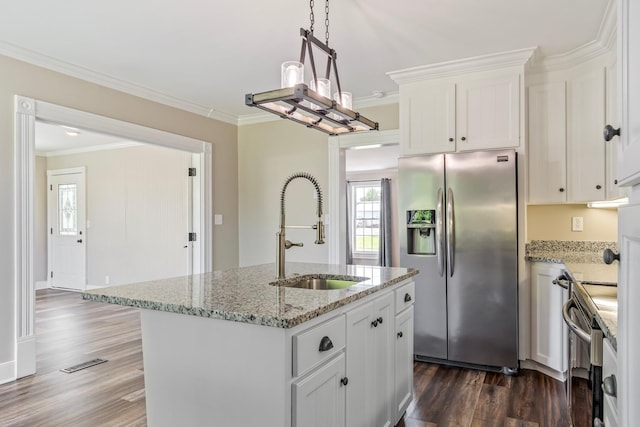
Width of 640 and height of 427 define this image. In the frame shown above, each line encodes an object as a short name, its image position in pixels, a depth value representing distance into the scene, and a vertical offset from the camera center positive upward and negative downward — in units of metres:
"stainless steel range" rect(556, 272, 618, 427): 1.29 -0.40
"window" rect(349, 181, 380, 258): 9.24 -0.13
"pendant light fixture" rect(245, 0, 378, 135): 1.80 +0.50
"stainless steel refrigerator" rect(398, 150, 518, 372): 3.13 -0.32
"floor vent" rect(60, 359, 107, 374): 3.27 -1.21
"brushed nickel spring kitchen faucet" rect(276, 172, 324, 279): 2.22 -0.14
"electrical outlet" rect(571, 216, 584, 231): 3.40 -0.10
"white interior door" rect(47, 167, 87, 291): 6.99 -0.25
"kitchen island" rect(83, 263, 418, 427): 1.36 -0.50
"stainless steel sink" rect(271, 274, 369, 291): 2.26 -0.38
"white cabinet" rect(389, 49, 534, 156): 3.20 +0.86
